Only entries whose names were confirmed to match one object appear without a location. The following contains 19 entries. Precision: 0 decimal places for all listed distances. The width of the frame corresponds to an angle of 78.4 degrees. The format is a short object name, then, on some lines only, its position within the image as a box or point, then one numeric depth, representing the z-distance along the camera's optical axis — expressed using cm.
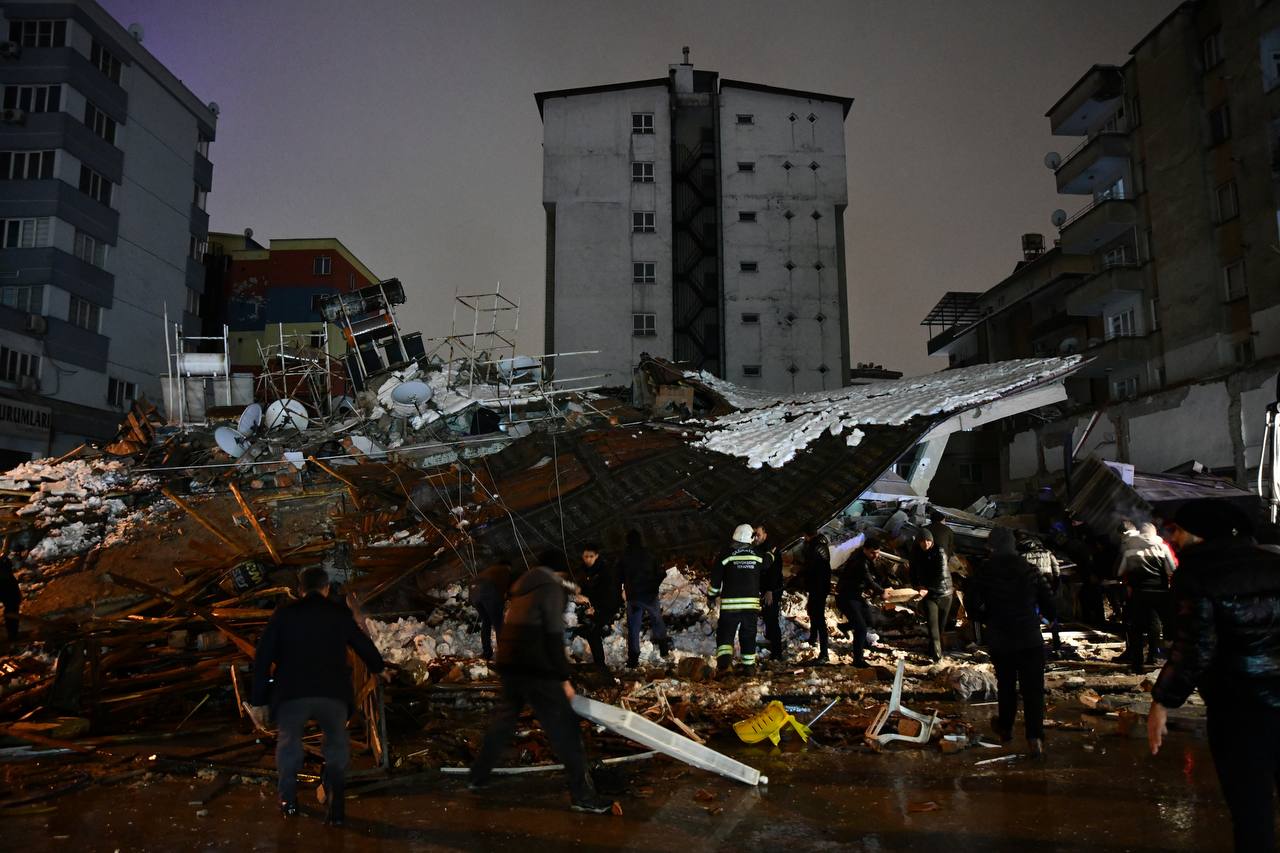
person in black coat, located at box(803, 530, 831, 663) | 985
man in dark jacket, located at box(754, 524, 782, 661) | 963
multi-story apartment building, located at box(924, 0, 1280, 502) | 2075
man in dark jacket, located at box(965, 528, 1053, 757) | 575
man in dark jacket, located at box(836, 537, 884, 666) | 948
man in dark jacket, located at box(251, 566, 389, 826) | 452
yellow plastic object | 622
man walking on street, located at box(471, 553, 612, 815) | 477
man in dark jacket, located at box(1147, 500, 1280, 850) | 303
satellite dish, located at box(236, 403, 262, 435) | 1707
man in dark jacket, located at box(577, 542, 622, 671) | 922
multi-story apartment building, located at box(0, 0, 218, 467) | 2770
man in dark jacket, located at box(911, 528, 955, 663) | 954
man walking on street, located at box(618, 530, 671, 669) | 940
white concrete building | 3506
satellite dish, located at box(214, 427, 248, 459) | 1553
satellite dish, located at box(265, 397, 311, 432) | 1748
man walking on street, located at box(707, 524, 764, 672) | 880
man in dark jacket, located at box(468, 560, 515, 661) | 922
